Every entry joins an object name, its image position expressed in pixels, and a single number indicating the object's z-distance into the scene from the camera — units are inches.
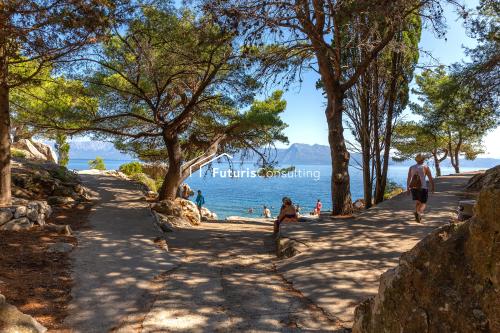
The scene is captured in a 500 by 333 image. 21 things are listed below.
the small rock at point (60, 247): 259.3
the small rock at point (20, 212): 309.9
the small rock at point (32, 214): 321.3
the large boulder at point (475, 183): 575.9
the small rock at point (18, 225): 295.3
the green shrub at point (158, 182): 1209.7
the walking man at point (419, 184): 358.6
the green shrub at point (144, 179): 1055.6
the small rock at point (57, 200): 464.4
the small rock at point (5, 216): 294.6
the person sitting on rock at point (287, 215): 409.2
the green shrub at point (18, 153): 826.2
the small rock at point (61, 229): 316.5
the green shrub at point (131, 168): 1226.6
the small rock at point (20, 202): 351.9
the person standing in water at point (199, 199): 764.0
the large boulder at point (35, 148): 1092.7
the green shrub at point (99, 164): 1420.9
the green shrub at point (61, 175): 565.0
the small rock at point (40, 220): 328.5
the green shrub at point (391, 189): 1061.2
